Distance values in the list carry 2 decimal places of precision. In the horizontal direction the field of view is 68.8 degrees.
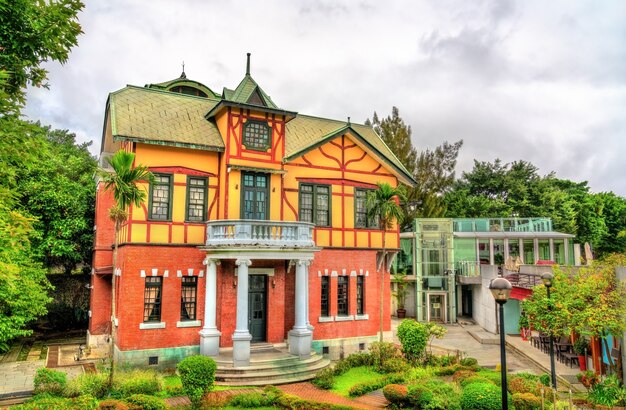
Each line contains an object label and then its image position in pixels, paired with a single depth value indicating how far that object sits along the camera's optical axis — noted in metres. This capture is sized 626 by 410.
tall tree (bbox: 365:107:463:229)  44.47
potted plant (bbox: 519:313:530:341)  17.67
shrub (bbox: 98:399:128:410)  12.47
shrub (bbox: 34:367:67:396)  14.35
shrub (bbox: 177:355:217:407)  13.80
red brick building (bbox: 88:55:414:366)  18.67
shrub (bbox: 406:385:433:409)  13.84
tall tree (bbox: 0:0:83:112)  10.06
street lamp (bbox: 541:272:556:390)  14.21
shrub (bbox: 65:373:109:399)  14.66
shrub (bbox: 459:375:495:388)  15.05
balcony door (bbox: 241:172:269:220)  20.69
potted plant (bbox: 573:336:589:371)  18.30
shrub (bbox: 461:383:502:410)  12.34
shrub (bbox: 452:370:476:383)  16.23
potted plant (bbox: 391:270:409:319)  35.03
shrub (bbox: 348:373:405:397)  15.98
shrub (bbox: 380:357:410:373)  18.66
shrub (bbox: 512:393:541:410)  12.84
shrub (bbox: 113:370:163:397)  14.74
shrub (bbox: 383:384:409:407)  14.41
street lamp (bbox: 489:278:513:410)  10.16
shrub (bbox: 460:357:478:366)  19.22
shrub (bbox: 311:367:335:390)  16.89
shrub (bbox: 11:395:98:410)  10.57
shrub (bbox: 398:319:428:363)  19.42
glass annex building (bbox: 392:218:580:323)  33.55
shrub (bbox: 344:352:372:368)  19.59
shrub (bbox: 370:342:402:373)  19.53
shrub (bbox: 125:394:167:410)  12.62
